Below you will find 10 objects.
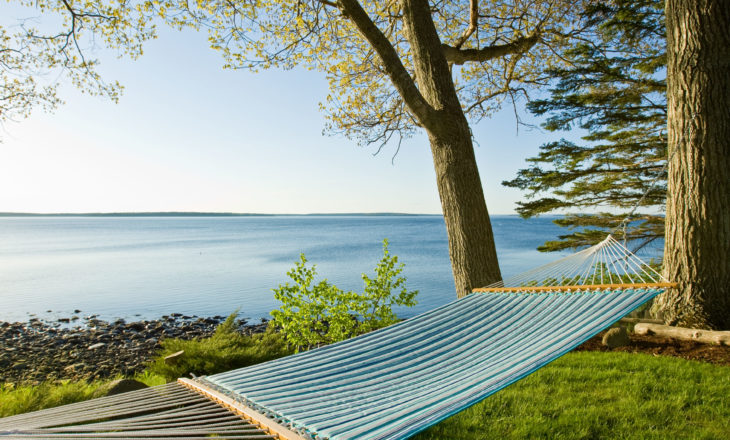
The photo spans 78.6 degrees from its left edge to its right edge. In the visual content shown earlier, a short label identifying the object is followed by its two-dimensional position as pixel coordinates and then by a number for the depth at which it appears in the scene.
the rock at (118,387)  3.10
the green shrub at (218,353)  3.71
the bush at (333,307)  3.80
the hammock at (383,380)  1.27
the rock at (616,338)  3.38
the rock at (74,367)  5.95
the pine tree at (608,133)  6.30
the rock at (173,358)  3.74
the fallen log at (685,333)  2.88
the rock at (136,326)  8.34
